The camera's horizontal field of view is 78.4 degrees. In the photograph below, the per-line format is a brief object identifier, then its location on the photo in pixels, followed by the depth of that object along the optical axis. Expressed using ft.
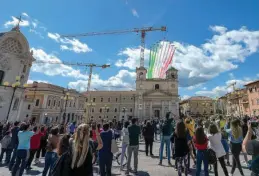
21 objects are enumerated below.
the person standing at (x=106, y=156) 15.51
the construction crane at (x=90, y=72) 214.96
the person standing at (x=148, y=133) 28.66
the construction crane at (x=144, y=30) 206.49
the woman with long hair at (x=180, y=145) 16.74
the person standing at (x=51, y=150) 15.99
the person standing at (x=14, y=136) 22.09
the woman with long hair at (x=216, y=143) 15.71
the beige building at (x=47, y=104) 125.18
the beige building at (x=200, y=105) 288.10
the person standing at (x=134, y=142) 19.67
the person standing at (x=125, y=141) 21.84
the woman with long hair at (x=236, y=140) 17.90
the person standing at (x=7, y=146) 22.61
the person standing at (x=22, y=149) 16.60
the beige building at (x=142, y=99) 204.95
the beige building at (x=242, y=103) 149.79
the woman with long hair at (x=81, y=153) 8.27
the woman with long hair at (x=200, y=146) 15.87
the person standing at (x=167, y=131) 24.14
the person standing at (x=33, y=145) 20.21
